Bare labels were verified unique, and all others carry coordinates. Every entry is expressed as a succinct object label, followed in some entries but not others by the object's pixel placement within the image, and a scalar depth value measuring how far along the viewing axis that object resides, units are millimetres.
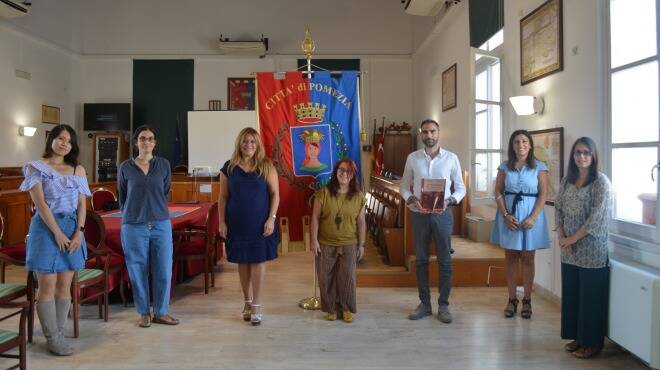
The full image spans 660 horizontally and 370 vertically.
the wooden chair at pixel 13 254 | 3480
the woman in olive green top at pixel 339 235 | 3520
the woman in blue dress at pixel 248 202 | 3346
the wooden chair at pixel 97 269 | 3420
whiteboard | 9836
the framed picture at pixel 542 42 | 4027
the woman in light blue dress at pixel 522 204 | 3512
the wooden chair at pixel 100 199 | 5441
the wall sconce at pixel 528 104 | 4348
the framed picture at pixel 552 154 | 3980
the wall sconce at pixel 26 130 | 8430
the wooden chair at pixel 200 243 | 4379
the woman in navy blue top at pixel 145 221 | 3271
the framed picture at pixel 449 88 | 7089
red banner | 3869
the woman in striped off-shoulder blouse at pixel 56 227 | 2770
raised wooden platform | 4609
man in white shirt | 3535
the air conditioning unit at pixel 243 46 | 9805
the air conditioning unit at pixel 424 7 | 7047
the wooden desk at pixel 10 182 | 6949
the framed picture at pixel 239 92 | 10312
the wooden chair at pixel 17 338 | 2277
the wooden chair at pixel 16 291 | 2727
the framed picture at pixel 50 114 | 9133
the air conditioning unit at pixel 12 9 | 7156
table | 3883
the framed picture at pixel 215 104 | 10258
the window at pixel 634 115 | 2973
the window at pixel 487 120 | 4941
